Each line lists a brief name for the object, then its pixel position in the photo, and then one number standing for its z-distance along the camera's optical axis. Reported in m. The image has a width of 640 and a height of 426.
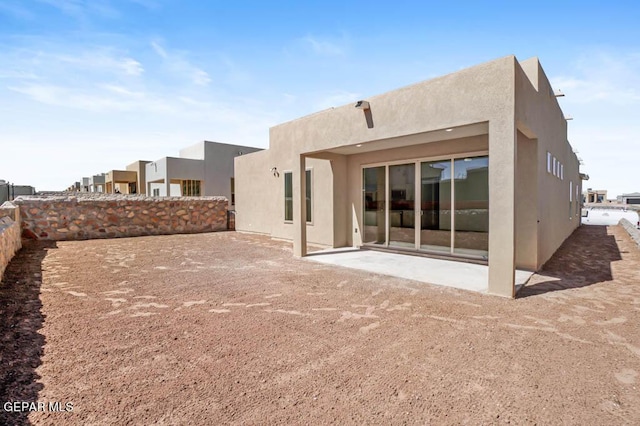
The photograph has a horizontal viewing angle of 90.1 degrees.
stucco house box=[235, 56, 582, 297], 5.40
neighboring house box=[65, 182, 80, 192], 54.20
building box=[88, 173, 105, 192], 42.57
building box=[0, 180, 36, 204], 16.17
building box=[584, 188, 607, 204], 61.81
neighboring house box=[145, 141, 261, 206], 24.77
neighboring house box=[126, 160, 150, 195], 30.83
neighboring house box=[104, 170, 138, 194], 32.03
